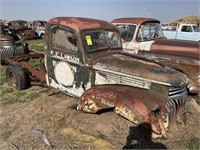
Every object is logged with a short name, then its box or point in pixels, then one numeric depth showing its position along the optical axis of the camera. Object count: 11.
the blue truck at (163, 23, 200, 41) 10.16
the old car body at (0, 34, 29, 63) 5.75
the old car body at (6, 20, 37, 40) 12.08
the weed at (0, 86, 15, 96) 3.97
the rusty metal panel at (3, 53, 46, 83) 3.87
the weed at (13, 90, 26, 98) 3.86
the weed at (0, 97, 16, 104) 3.60
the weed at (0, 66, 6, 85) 4.57
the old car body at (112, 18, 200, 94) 4.66
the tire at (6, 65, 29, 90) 3.96
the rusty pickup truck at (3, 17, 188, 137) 2.43
